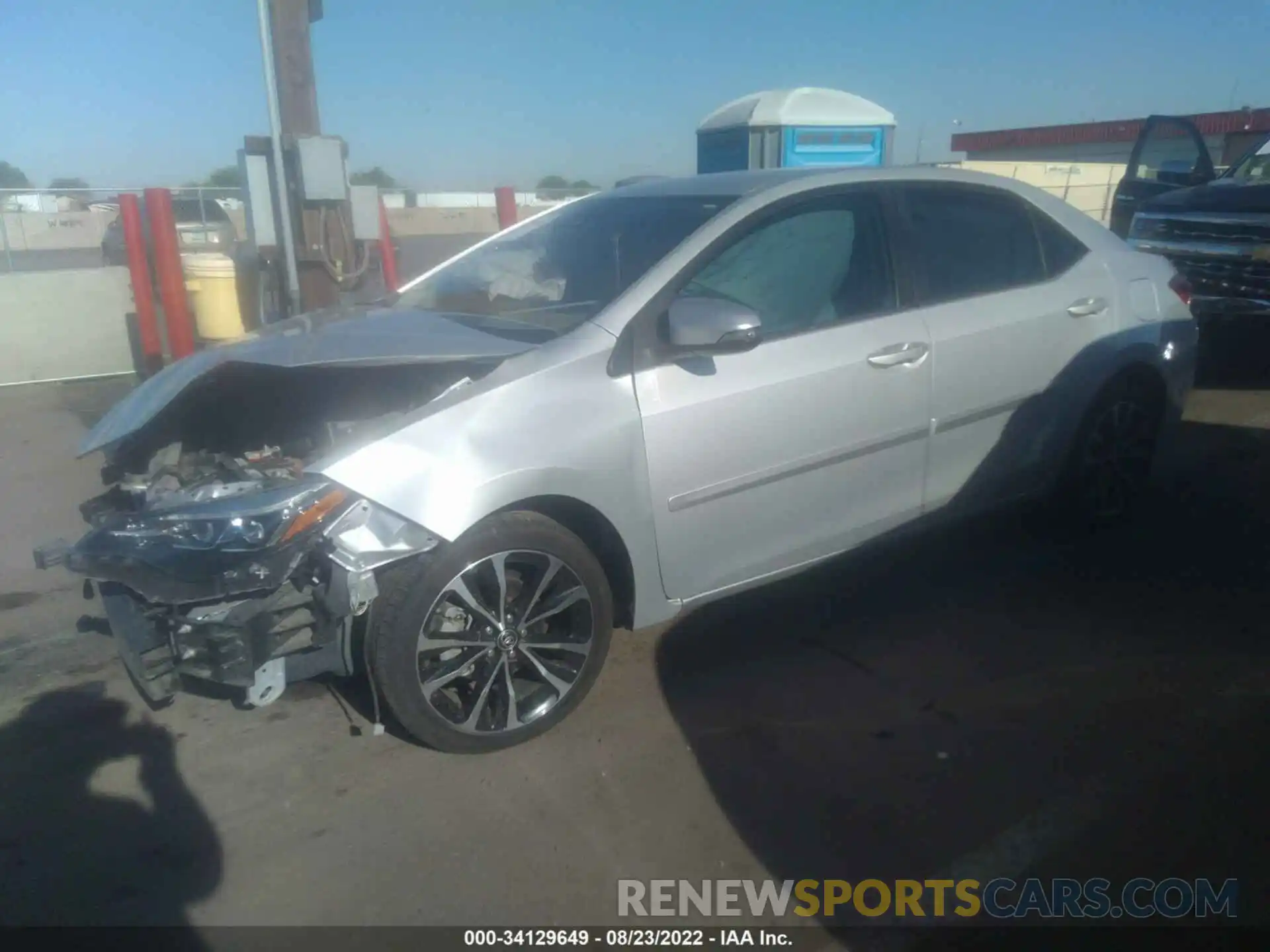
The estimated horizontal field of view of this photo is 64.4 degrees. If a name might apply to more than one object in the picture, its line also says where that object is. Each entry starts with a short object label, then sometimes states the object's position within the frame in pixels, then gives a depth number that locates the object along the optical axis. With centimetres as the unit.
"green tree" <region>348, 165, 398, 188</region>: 3788
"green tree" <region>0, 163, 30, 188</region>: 3856
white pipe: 755
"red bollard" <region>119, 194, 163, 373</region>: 936
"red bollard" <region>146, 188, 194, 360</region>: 921
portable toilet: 1036
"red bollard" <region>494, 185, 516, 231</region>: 1108
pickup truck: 780
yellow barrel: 960
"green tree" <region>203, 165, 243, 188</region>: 4106
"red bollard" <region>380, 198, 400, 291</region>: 1065
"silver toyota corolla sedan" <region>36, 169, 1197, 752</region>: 291
